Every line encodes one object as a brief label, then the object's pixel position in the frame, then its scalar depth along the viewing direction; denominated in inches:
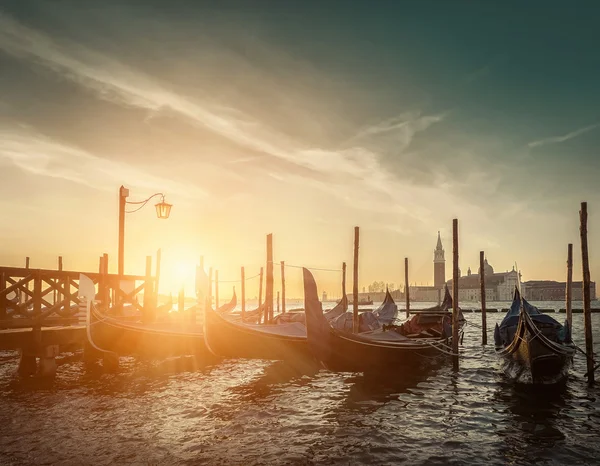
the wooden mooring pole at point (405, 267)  1282.0
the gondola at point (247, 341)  466.6
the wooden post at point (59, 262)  842.8
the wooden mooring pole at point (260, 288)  1216.4
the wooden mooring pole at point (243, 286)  1128.8
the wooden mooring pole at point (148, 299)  591.2
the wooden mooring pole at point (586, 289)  427.5
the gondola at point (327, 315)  864.9
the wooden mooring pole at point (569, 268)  645.3
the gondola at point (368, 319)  900.0
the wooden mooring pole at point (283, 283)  1155.9
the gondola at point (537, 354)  425.1
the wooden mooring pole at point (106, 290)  531.1
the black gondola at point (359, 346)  373.7
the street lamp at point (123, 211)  490.3
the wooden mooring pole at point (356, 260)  632.4
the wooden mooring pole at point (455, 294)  515.2
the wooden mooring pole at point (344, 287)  1033.0
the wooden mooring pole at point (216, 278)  1507.6
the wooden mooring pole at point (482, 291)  776.5
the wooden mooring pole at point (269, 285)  708.9
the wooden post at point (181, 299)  1035.9
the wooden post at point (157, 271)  648.4
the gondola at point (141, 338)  500.7
